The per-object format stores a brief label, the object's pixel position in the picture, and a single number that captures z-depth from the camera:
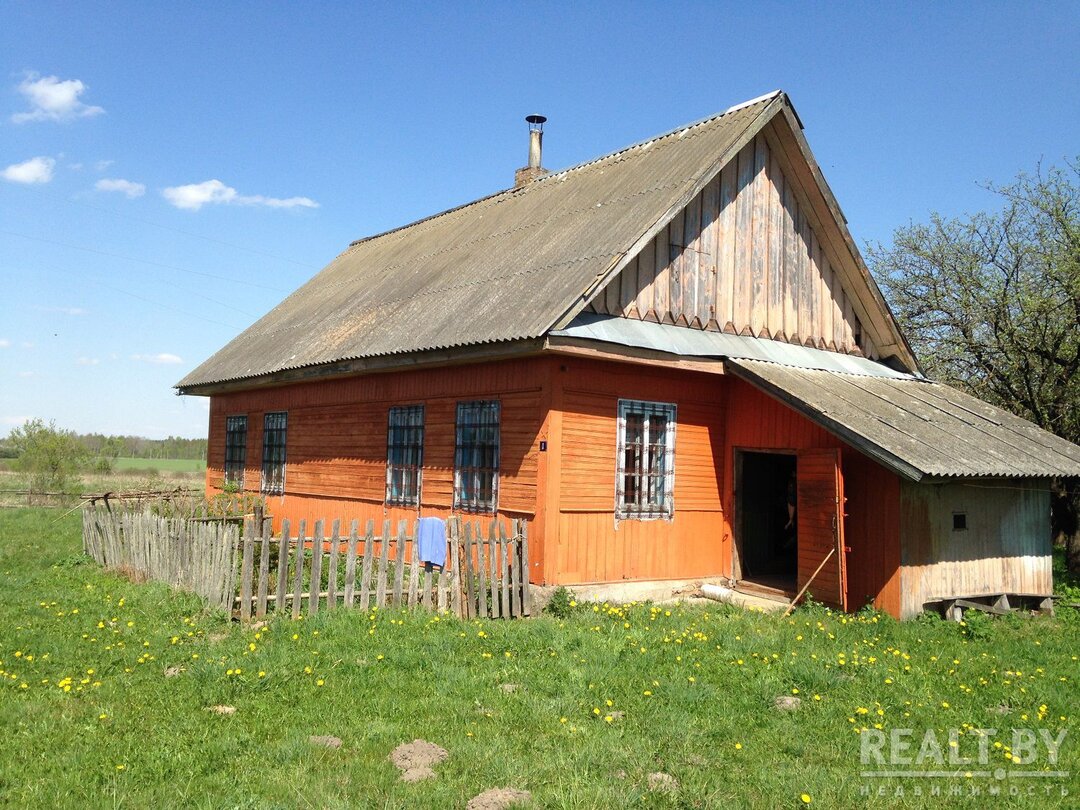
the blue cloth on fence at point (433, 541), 11.14
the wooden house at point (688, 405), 10.51
